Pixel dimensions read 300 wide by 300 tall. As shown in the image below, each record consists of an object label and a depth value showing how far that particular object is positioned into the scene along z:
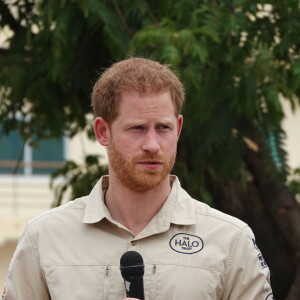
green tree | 11.87
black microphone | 6.68
